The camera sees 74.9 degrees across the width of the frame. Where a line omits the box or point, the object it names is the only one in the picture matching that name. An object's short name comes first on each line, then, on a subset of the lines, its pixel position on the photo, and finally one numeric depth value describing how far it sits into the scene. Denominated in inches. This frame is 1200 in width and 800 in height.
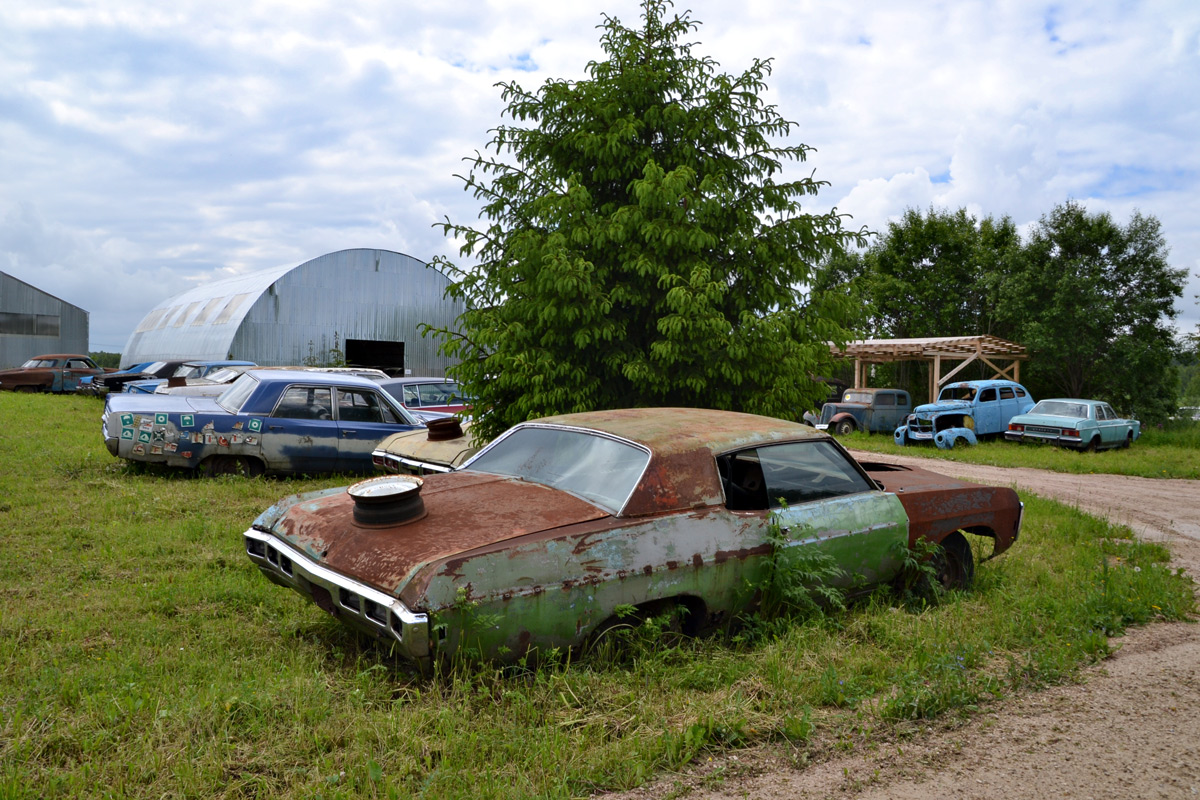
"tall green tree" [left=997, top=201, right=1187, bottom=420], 863.1
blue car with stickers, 342.6
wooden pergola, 854.5
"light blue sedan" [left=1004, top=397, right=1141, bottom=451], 682.8
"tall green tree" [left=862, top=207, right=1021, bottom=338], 1106.7
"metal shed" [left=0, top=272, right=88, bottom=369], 1337.4
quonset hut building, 997.2
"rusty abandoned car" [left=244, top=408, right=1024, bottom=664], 133.7
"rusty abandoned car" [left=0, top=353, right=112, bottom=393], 983.6
